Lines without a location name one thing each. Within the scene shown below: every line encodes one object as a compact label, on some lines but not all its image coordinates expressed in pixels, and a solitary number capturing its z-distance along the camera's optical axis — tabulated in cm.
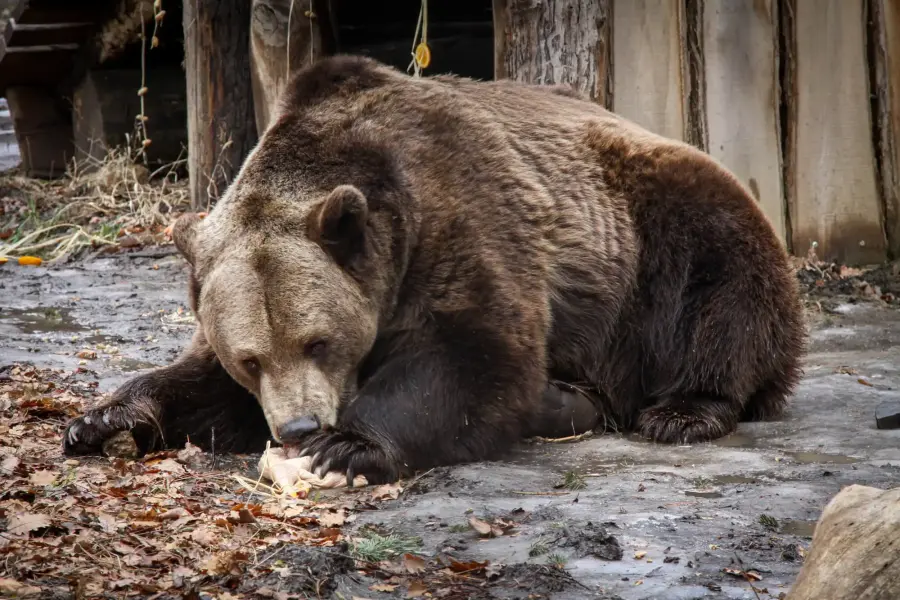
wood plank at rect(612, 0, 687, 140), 1602
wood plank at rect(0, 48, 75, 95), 2548
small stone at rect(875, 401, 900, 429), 1051
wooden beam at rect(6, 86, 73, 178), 2720
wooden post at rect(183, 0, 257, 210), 2025
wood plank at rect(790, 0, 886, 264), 1662
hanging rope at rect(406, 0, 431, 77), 1434
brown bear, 952
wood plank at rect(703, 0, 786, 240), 1645
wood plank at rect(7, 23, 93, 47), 2444
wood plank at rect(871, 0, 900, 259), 1675
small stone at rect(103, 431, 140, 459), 987
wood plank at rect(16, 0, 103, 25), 2400
